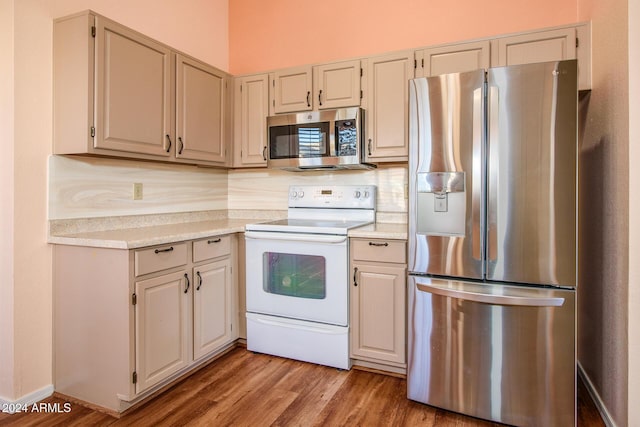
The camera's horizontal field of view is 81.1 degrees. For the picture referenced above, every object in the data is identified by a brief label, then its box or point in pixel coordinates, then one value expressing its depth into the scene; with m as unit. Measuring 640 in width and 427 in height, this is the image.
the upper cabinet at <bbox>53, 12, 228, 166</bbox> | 1.91
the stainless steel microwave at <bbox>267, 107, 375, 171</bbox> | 2.51
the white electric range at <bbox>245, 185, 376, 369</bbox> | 2.29
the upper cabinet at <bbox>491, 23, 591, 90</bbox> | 2.09
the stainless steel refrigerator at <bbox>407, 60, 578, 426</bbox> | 1.64
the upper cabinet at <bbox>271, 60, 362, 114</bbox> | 2.59
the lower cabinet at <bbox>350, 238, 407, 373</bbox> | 2.17
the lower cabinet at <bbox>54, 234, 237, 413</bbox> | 1.82
